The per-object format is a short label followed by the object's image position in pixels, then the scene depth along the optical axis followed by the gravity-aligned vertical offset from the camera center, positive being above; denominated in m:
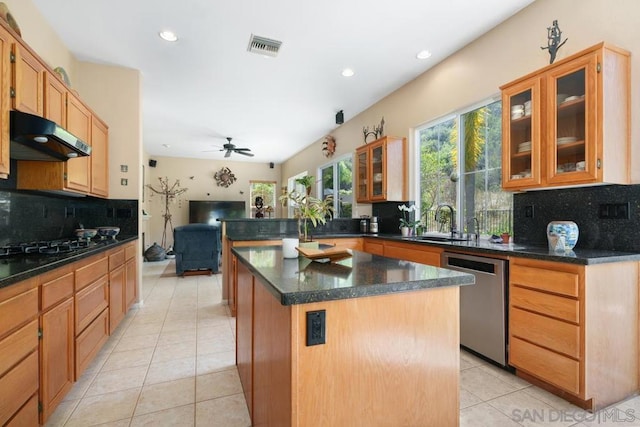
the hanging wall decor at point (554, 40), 2.32 +1.33
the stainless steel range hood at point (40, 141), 1.69 +0.46
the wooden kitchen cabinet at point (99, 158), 3.08 +0.60
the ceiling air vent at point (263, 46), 3.00 +1.71
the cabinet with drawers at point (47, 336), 1.29 -0.65
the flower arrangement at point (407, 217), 3.85 -0.03
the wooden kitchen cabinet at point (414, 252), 2.80 -0.38
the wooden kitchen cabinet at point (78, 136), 2.52 +0.70
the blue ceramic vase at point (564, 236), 2.09 -0.15
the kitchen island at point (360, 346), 0.98 -0.46
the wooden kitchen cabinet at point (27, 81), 1.74 +0.83
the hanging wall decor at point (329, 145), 6.09 +1.39
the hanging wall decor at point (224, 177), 9.16 +1.12
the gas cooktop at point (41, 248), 1.92 -0.23
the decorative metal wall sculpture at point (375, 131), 4.58 +1.29
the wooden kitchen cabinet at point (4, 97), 1.61 +0.63
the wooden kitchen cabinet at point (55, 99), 2.16 +0.86
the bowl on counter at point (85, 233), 3.04 -0.19
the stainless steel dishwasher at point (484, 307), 2.21 -0.71
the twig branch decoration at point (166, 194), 8.49 +0.58
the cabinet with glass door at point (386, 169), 4.04 +0.62
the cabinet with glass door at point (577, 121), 1.91 +0.63
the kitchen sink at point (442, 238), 3.13 -0.26
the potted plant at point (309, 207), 1.83 +0.05
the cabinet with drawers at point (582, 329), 1.76 -0.70
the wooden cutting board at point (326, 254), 1.56 -0.20
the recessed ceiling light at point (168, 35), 2.88 +1.71
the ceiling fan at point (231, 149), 6.75 +1.47
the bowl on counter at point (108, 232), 3.24 -0.18
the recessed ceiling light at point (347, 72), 3.65 +1.72
